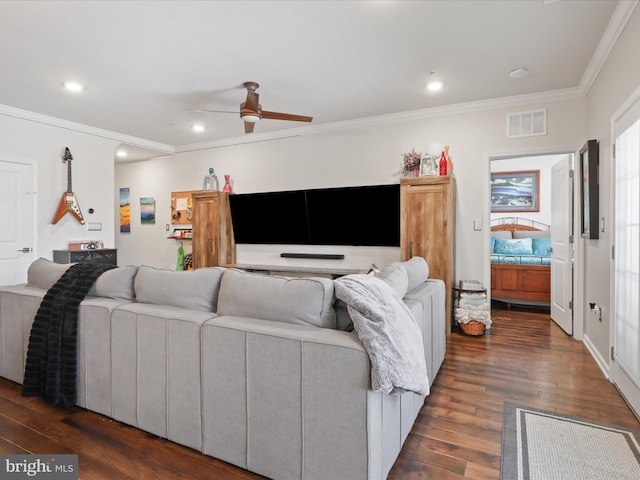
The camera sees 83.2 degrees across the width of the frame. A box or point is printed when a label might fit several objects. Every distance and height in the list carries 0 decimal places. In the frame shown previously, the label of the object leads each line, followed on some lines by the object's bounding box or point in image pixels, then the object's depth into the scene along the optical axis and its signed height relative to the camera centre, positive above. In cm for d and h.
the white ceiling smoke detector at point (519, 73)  336 +152
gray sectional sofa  142 -62
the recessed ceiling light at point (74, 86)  366 +155
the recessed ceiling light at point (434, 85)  364 +153
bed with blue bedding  524 -54
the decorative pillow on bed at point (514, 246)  584 -21
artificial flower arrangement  437 +87
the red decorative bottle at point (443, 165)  409 +78
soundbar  498 -30
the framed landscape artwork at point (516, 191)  688 +81
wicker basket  386 -102
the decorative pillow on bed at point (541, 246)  571 -21
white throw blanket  136 -41
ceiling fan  357 +123
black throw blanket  214 -65
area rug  165 -110
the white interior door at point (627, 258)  221 -17
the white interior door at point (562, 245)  392 -14
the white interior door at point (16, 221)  431 +19
